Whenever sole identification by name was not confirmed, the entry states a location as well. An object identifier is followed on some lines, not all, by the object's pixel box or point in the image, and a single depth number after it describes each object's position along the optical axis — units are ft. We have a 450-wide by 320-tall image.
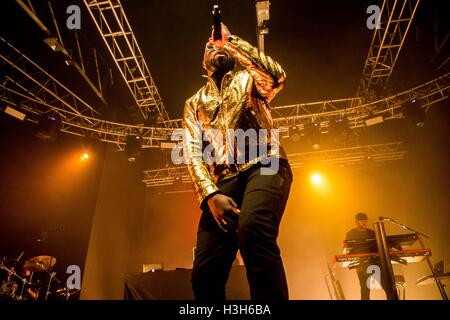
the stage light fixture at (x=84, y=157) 30.01
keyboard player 16.61
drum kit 22.44
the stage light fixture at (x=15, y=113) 23.11
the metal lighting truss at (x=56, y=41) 19.86
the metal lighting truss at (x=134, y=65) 22.36
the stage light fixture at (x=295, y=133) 29.58
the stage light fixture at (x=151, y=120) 29.81
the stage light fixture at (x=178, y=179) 36.11
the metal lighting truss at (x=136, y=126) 24.23
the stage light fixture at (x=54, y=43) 20.66
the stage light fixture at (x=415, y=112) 25.68
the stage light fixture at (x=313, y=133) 29.07
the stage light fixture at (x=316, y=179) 36.55
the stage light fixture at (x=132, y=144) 28.73
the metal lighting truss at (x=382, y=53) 23.07
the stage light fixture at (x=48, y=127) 24.95
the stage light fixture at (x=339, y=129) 28.43
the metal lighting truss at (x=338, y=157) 34.40
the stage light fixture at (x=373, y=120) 26.82
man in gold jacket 4.13
